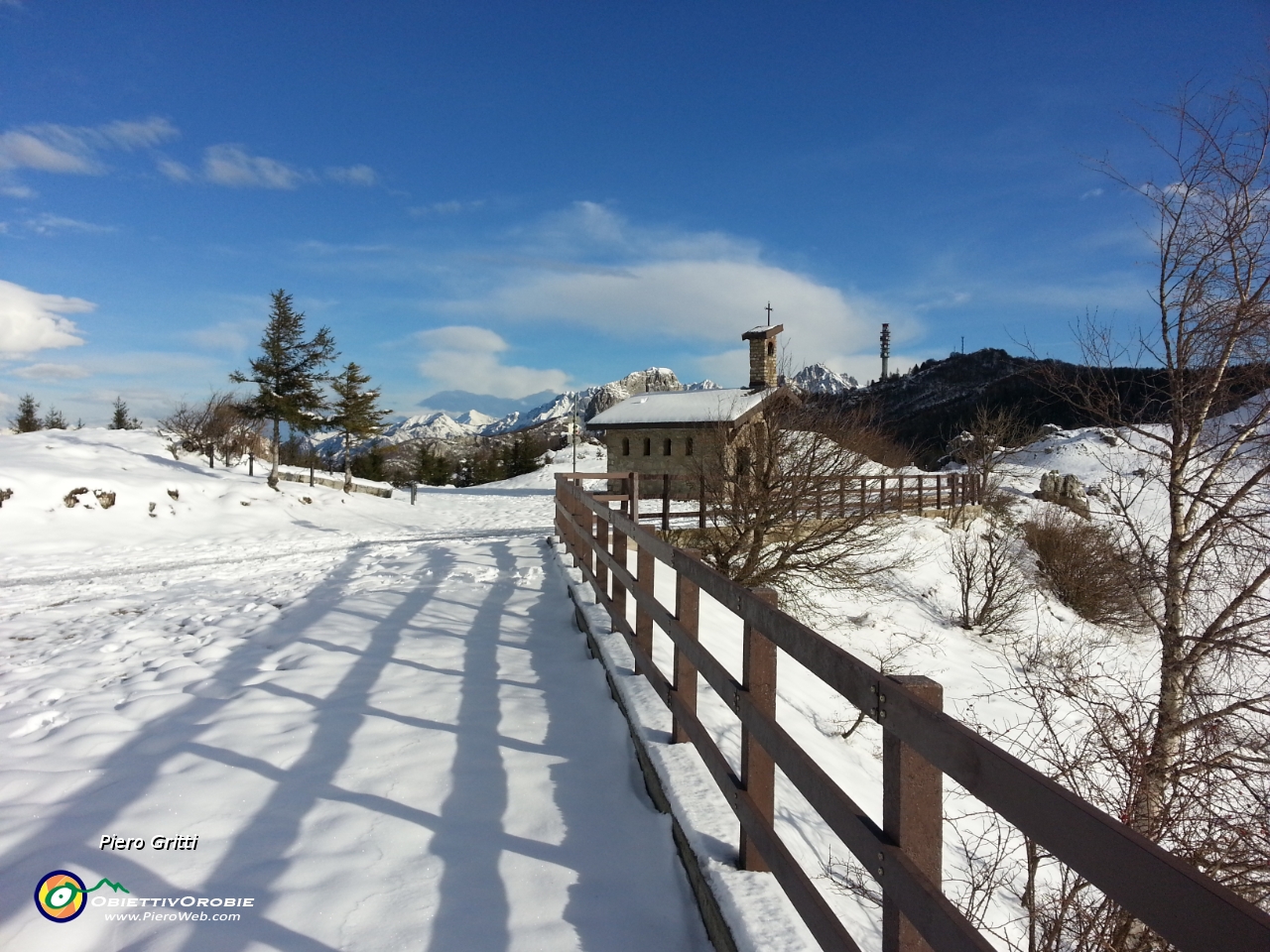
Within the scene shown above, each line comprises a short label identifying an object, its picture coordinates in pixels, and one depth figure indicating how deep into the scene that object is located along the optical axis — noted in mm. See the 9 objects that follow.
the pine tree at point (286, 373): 26938
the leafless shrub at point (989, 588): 16406
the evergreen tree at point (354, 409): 33625
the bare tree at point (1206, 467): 6414
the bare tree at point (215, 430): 31500
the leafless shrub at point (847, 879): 2977
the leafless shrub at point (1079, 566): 10711
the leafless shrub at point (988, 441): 29344
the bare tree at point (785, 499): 9516
